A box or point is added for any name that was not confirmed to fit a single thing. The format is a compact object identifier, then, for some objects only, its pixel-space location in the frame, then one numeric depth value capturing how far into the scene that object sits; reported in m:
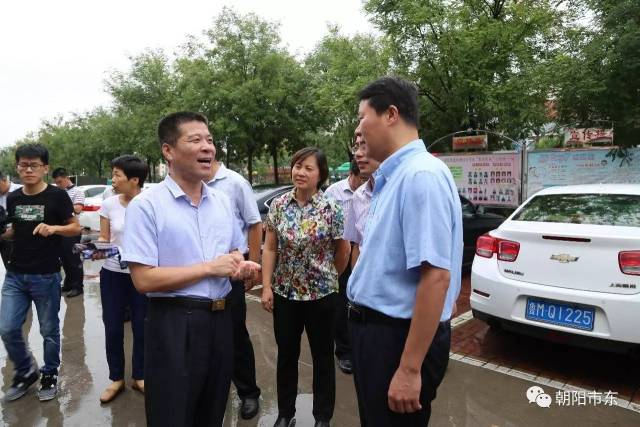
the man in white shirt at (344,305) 3.81
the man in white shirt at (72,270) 6.22
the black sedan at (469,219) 6.73
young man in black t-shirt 3.21
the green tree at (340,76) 10.77
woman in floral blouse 2.74
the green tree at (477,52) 8.37
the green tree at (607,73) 5.55
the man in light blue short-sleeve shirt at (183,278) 1.80
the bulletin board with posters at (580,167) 6.65
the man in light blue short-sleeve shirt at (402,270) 1.48
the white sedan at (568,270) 3.07
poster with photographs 7.89
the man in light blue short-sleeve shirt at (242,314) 3.07
